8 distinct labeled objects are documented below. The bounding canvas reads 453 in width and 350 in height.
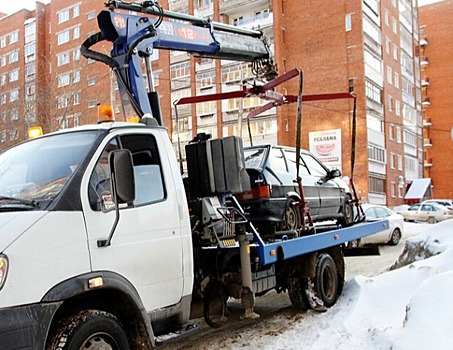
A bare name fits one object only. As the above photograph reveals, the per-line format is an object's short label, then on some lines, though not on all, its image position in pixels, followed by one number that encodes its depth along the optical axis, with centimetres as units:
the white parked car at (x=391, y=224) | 1677
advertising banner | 4056
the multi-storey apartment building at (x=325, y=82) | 4084
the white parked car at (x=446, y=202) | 3930
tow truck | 354
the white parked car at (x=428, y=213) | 2906
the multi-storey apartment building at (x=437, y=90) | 6469
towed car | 711
